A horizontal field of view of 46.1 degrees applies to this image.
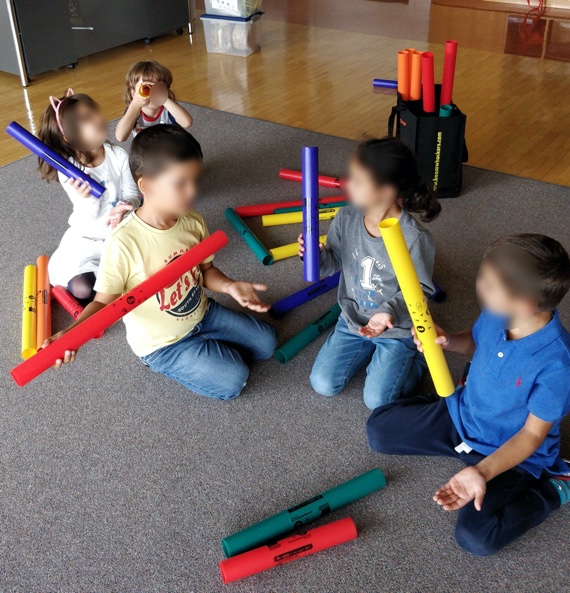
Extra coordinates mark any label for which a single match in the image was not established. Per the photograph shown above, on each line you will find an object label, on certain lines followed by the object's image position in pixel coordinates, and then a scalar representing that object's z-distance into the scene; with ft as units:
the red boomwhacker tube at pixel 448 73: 7.69
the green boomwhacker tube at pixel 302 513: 4.29
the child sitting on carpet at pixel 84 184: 6.24
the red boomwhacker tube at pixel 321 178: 8.35
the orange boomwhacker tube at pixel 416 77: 7.98
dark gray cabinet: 11.62
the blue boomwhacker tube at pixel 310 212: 4.86
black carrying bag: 7.76
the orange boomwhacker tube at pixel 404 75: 8.06
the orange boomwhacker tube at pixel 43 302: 6.15
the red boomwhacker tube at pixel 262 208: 7.85
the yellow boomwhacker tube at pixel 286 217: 7.70
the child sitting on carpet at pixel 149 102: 7.41
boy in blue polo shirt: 3.83
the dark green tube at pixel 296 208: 7.77
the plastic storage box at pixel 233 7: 12.68
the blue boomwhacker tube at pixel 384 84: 10.43
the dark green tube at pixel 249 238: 7.03
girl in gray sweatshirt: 4.68
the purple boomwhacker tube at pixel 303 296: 6.36
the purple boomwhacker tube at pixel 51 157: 6.11
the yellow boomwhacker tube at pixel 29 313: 5.95
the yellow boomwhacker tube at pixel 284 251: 7.13
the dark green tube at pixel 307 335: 5.84
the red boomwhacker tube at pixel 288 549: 4.14
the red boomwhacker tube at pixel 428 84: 7.70
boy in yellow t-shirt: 4.68
